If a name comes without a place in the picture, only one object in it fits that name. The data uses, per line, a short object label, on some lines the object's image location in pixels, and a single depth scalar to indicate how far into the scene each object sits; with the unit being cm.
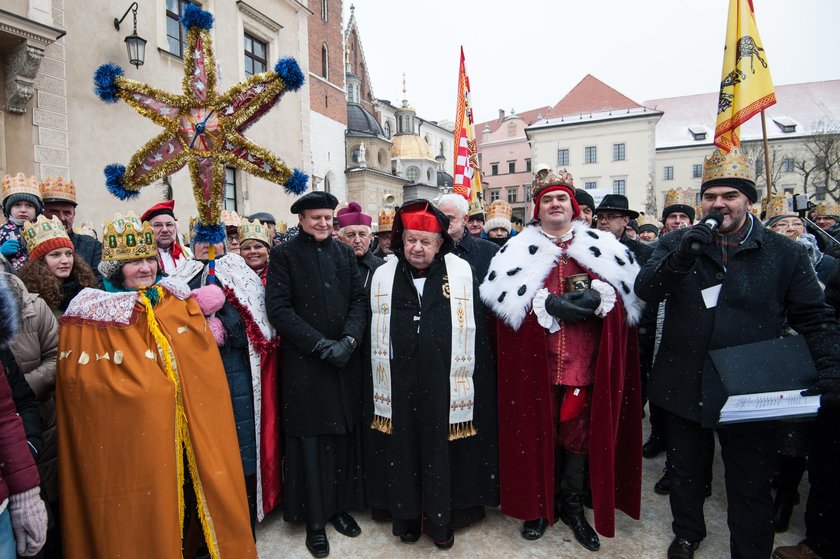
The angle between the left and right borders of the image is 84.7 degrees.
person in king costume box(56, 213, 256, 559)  237
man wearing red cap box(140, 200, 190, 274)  388
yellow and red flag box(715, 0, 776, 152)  399
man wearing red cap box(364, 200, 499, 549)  306
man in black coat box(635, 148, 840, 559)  264
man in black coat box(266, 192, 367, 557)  313
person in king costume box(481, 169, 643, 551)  302
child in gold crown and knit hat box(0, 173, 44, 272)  400
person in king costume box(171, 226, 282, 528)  309
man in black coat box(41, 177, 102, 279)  455
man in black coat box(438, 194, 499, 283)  414
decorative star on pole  282
